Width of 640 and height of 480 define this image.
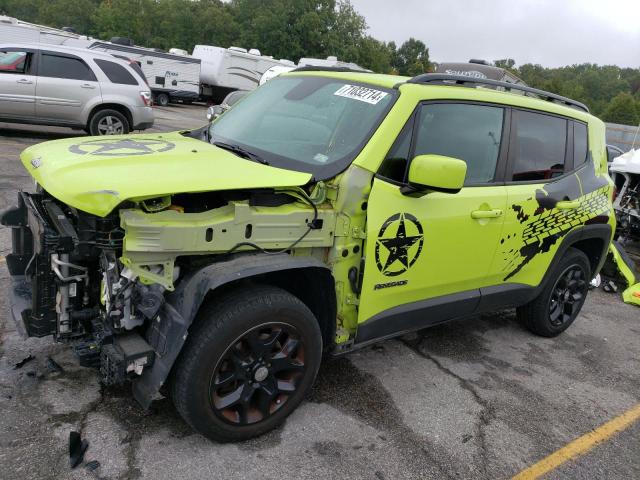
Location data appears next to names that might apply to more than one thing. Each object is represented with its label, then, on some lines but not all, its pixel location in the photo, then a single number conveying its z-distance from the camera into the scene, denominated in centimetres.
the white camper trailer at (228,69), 2598
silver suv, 980
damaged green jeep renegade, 237
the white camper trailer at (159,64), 1895
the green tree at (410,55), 8981
